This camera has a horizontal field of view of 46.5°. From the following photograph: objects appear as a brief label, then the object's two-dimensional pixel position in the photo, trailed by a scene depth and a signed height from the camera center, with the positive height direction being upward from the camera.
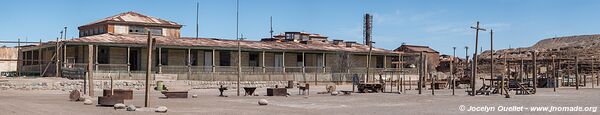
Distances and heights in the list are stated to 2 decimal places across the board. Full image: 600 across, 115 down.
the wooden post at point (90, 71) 27.12 -0.49
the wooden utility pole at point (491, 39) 32.83 +1.09
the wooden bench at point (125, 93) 24.95 -1.24
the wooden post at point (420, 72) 33.54 -0.54
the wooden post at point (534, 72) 34.61 -0.54
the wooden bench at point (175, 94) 26.98 -1.34
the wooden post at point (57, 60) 38.75 -0.06
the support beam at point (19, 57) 44.20 +0.11
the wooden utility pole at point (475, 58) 31.14 +0.17
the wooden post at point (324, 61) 48.66 -0.02
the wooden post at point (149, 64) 18.17 -0.12
